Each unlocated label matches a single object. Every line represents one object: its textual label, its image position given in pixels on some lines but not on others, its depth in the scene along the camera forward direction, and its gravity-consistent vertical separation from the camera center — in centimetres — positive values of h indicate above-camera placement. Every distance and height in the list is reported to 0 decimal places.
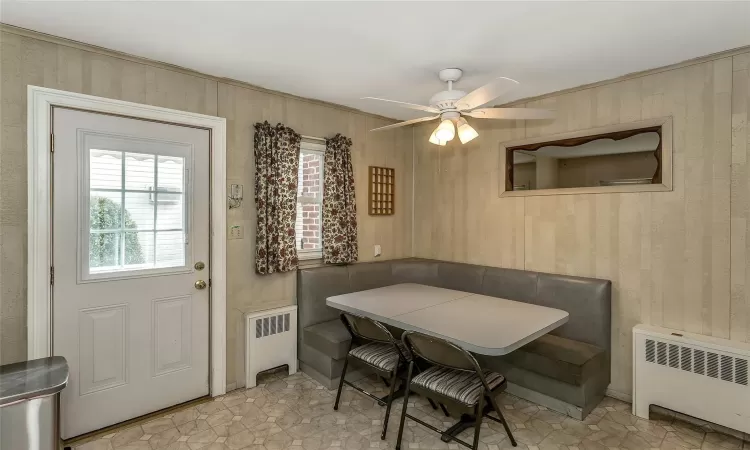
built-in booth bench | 263 -87
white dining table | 202 -60
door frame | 219 +15
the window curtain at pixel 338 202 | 362 +20
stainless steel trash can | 178 -91
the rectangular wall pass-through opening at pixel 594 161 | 274 +51
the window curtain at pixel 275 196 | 312 +23
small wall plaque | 408 +36
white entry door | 234 -29
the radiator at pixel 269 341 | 308 -101
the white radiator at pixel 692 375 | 229 -98
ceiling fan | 239 +74
